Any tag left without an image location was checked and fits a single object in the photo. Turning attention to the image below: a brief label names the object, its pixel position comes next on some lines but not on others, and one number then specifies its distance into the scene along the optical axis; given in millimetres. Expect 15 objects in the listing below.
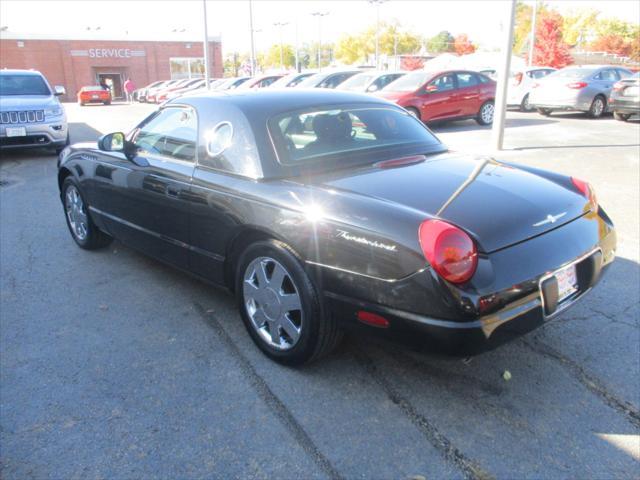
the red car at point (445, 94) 13875
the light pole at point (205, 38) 27172
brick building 49125
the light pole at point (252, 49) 35656
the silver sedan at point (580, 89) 15367
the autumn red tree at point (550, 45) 48125
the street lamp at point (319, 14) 54450
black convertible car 2441
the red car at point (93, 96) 35406
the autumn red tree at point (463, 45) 88500
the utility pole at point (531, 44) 30953
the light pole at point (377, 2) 52562
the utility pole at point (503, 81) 9703
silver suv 10469
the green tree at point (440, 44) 105138
